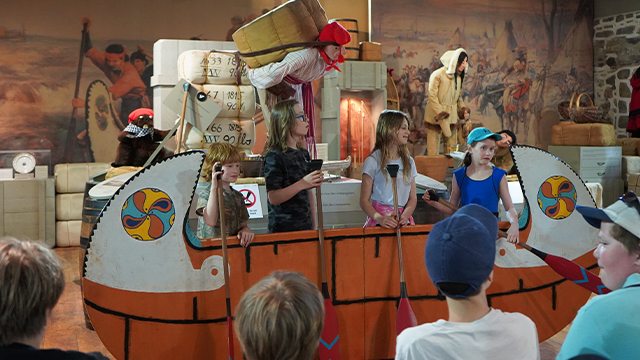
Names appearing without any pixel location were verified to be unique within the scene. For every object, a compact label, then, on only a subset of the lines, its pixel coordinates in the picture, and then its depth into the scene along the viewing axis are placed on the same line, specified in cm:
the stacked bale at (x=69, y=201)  718
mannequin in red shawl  351
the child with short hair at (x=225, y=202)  279
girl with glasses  296
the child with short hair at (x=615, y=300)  141
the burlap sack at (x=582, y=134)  841
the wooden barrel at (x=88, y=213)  376
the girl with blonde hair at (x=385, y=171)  323
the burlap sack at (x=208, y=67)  423
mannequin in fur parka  813
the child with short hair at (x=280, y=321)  119
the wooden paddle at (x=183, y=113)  389
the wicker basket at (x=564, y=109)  965
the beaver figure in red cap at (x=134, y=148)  480
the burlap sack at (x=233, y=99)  424
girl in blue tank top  327
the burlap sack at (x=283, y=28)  349
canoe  268
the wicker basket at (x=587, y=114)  879
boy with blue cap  136
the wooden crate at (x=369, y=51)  838
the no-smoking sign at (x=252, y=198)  384
